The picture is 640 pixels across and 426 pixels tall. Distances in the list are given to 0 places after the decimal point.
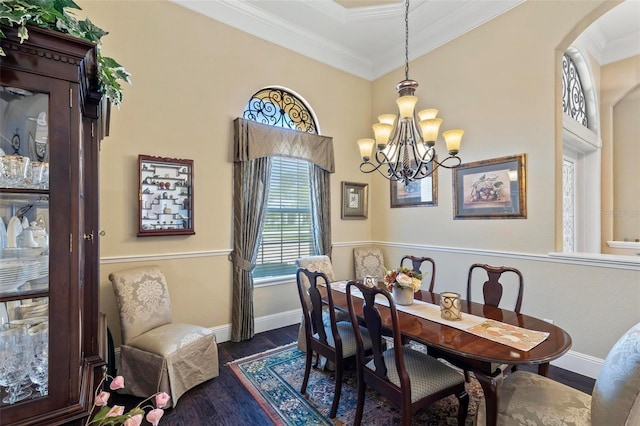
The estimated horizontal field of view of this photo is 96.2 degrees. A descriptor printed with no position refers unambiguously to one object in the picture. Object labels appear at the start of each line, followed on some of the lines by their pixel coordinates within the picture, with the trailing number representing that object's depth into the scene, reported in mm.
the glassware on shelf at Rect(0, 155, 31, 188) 987
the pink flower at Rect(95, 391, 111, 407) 842
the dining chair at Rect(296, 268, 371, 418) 2061
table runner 1581
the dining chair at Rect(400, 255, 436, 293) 2882
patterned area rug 2018
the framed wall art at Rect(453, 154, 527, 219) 2998
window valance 3297
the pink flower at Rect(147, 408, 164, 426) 798
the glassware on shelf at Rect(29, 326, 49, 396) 1009
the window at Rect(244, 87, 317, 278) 3678
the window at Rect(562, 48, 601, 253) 3697
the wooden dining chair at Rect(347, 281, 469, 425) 1583
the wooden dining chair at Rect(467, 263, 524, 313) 2234
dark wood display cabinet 981
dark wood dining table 1422
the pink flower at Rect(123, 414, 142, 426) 791
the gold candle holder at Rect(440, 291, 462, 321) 1914
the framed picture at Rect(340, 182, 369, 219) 4352
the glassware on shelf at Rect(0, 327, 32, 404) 982
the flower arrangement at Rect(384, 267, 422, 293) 2201
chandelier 2209
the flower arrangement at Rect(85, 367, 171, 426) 809
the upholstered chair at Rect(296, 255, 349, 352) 2695
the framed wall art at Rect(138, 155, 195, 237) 2773
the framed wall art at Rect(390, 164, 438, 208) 3790
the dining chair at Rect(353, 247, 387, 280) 4074
